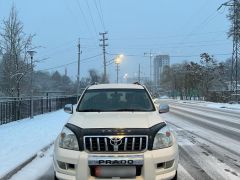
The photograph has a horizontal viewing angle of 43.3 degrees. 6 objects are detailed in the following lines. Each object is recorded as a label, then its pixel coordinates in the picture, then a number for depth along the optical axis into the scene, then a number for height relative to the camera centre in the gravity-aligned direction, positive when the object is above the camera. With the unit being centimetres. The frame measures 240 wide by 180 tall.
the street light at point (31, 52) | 1701 +209
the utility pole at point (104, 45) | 4716 +711
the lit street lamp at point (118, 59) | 4033 +415
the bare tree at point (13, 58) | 1875 +199
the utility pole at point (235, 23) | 2981 +667
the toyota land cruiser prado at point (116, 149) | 407 -84
